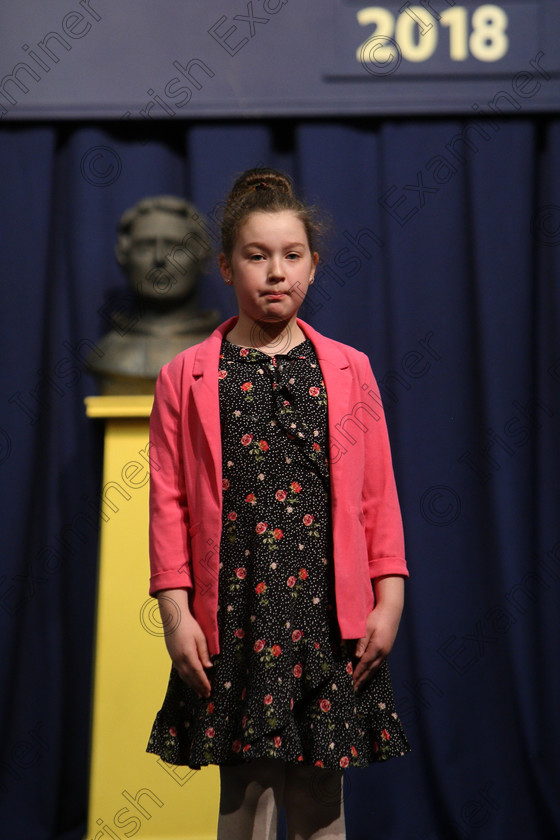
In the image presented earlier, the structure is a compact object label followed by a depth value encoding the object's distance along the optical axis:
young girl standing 7.12
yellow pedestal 7.86
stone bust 8.01
